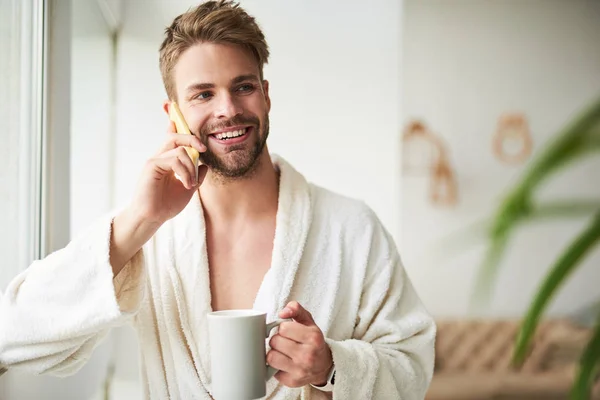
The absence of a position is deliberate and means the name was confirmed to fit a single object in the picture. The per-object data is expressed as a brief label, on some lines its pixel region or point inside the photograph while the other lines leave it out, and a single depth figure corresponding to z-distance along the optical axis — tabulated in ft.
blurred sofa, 9.91
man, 3.16
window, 3.34
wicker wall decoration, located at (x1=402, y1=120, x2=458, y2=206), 11.54
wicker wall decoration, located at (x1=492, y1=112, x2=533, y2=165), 11.54
